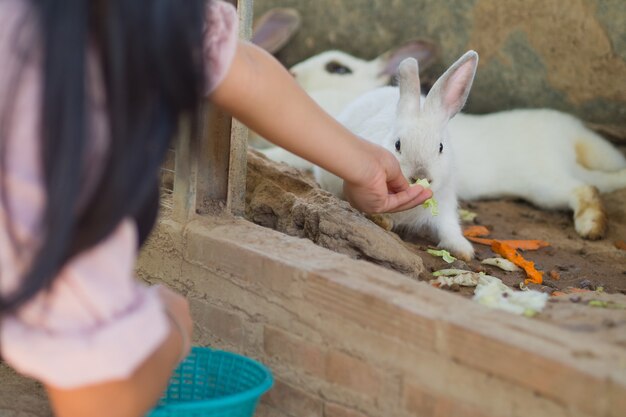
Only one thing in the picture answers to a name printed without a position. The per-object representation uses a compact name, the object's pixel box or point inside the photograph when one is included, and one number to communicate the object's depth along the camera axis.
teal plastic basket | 2.40
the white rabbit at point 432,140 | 3.37
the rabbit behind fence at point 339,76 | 5.23
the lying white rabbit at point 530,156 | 4.46
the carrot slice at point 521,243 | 3.65
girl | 1.43
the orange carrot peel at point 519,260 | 3.16
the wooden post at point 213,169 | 2.86
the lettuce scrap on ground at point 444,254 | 3.23
